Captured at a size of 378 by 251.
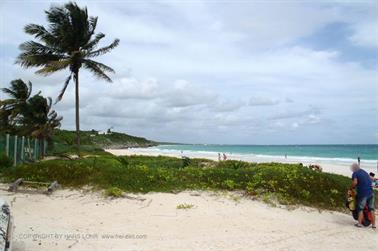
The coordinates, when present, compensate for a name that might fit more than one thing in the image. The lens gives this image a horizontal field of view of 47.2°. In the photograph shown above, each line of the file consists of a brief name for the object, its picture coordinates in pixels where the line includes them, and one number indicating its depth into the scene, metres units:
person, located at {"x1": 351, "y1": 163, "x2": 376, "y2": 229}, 10.91
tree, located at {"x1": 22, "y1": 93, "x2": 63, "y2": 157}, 29.28
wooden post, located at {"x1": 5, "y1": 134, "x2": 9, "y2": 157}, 17.55
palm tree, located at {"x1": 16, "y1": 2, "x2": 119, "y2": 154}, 22.27
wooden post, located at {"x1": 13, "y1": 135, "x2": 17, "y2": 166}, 18.02
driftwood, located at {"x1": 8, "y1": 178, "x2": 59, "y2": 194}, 12.98
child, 18.71
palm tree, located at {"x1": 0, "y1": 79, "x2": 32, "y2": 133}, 31.94
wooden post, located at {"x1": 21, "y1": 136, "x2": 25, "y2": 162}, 19.75
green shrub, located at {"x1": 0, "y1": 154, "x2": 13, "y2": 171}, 16.71
